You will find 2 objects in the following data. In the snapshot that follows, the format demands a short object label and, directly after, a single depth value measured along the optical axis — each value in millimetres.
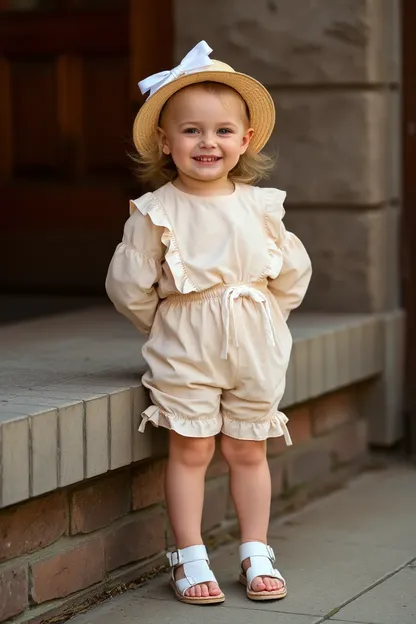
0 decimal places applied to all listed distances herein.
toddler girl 4893
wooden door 8318
